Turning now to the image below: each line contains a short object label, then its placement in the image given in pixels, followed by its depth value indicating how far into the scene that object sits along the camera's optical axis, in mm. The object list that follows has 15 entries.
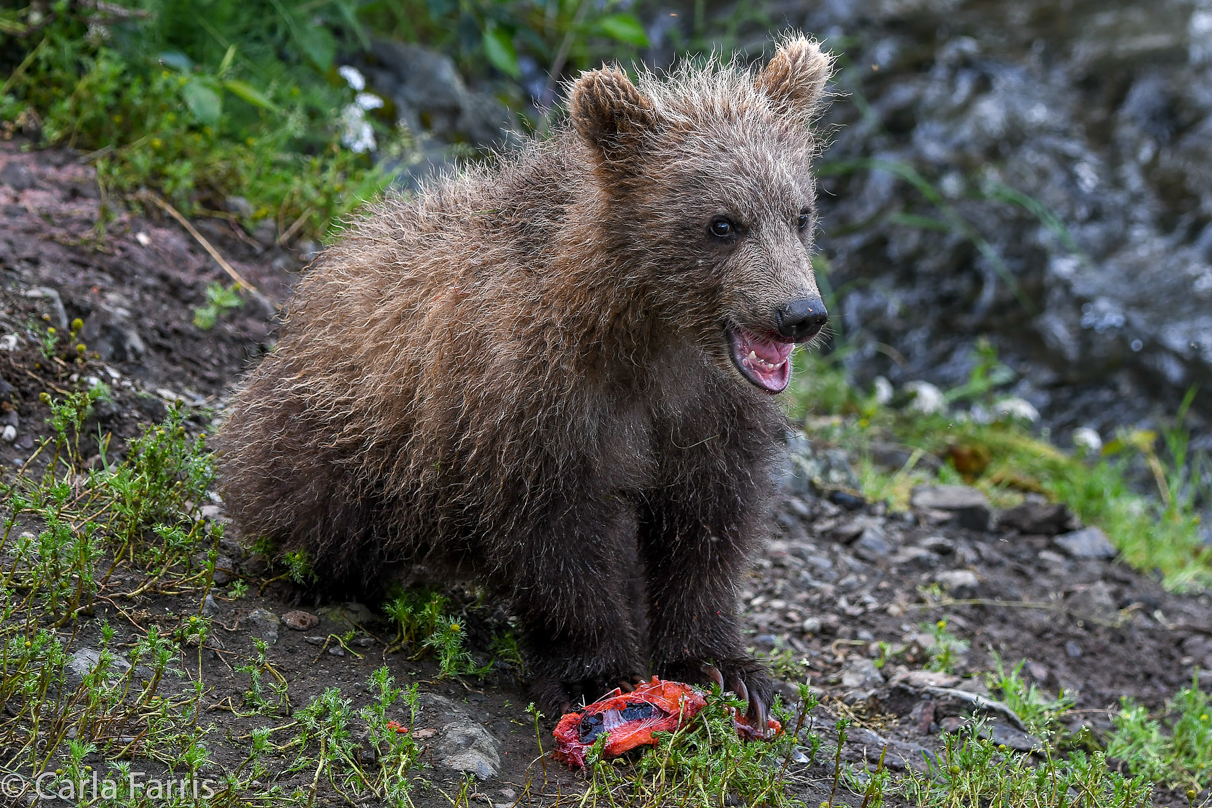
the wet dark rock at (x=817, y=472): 12289
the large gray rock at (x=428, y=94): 16125
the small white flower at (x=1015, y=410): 15656
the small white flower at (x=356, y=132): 13883
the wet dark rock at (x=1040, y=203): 17828
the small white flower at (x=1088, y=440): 15500
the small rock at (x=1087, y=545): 12320
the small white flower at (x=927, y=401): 15461
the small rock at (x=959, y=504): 12469
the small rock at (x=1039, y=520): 12609
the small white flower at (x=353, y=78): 14562
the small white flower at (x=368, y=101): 14462
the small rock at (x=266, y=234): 12672
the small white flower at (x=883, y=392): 15734
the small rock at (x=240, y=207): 12672
